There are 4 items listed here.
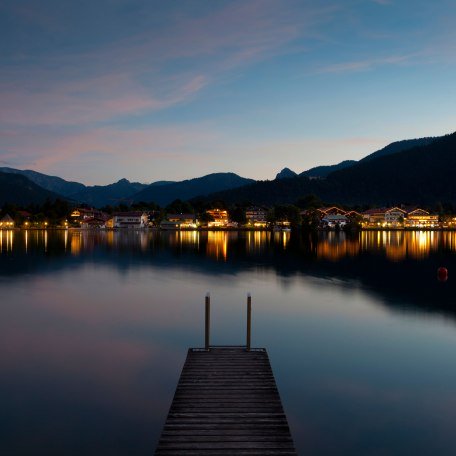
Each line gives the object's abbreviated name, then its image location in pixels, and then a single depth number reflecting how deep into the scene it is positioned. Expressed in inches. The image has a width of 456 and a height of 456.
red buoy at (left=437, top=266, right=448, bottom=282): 1651.5
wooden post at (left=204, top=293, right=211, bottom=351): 657.0
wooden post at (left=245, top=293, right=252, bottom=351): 658.8
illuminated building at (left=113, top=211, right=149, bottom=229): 7655.5
